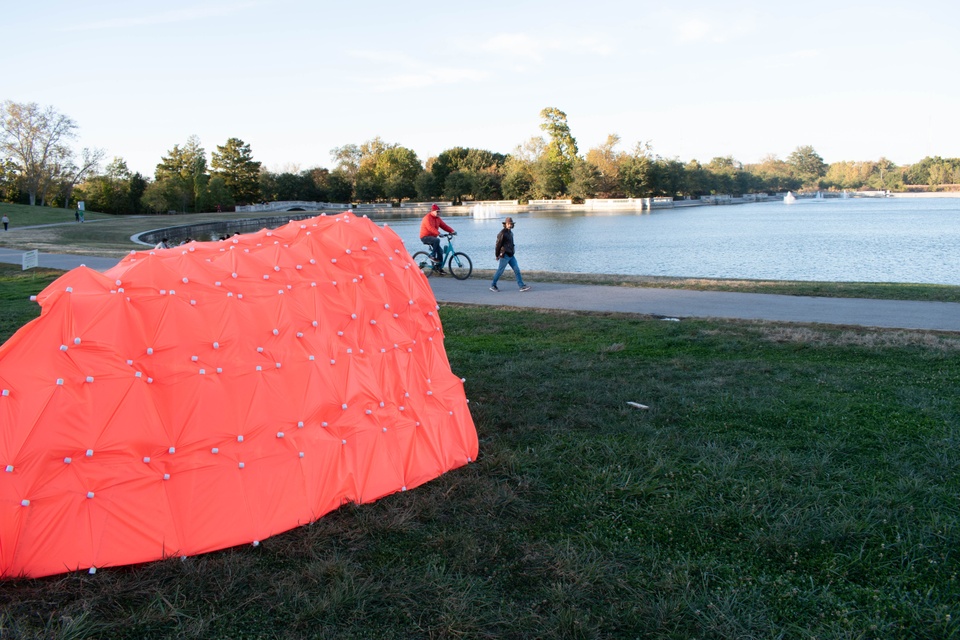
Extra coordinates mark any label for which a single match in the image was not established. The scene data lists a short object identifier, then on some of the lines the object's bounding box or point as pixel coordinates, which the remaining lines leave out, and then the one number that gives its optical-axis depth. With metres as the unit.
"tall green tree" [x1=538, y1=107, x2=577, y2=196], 108.22
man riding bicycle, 15.52
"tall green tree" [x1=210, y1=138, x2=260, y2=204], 98.69
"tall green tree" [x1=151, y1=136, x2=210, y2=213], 80.81
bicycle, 16.59
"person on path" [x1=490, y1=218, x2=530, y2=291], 14.13
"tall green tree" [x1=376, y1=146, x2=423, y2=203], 118.19
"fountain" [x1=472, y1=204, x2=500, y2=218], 88.00
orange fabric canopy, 3.54
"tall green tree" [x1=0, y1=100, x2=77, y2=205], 77.12
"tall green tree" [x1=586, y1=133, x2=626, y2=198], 104.31
